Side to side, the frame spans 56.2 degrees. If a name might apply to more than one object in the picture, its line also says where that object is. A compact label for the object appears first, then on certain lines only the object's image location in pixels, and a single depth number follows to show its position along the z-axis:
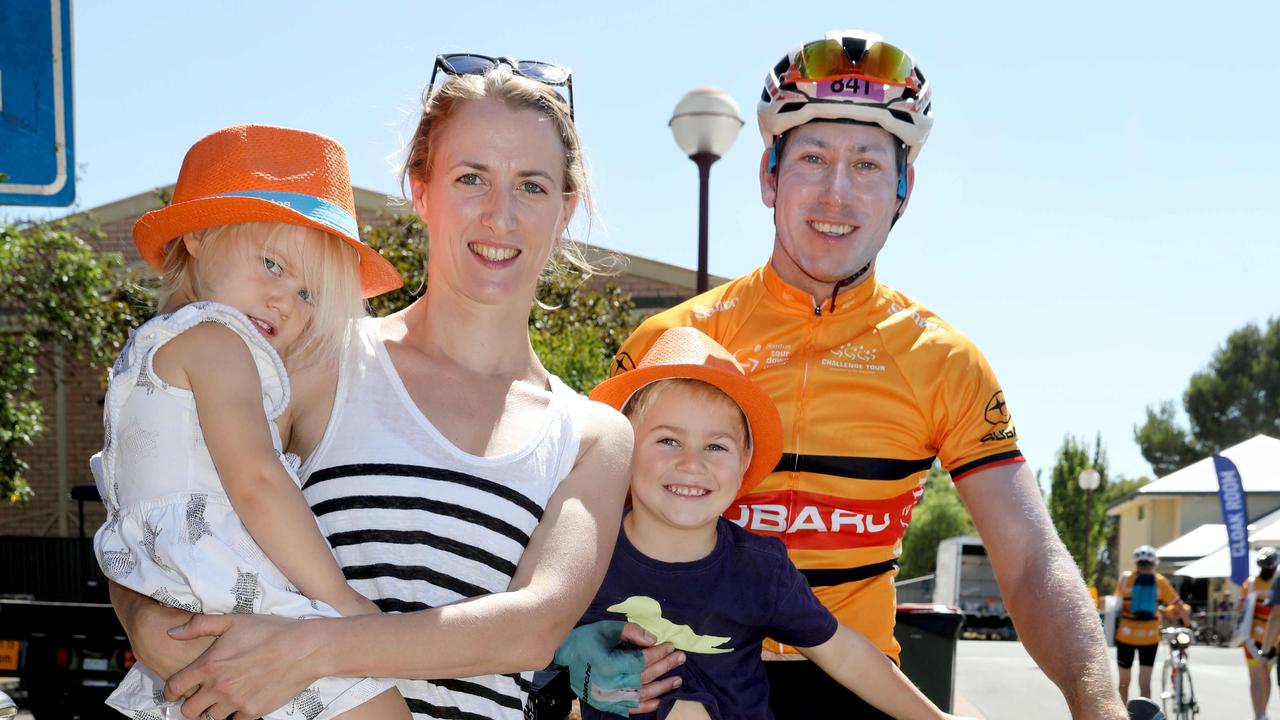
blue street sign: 4.45
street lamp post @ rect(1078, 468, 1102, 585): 36.34
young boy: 3.06
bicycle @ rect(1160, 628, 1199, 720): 14.27
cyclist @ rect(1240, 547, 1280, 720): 13.80
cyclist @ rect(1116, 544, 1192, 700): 15.59
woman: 2.24
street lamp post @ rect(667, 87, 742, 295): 10.77
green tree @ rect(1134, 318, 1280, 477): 71.94
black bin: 4.63
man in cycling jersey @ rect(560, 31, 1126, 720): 3.38
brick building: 23.45
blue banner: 23.92
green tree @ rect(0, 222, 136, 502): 15.09
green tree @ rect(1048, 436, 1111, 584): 63.00
